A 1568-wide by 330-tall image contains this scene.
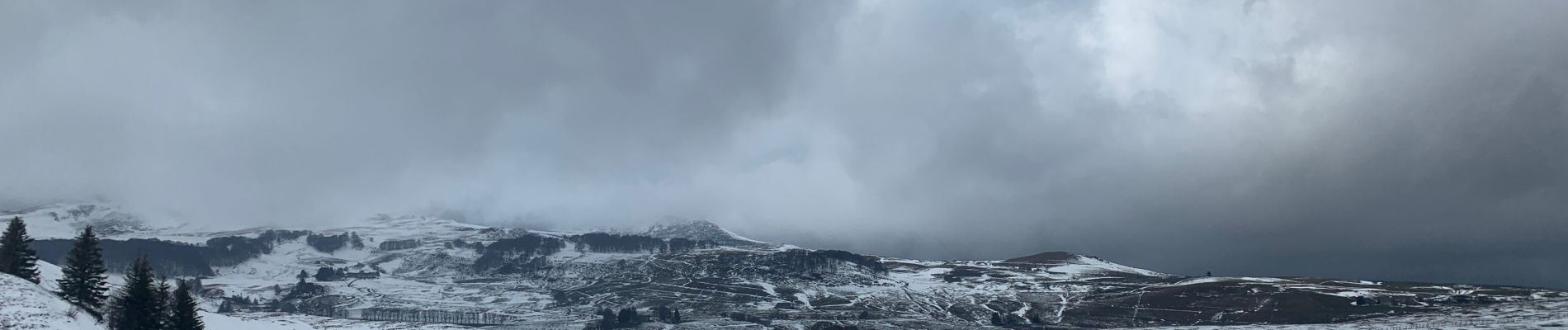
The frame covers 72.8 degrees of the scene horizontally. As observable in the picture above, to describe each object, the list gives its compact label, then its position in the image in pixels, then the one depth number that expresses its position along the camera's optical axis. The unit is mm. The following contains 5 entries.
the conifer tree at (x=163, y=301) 139250
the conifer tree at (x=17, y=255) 140750
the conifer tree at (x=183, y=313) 134375
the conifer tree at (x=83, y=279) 131375
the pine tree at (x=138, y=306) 131625
